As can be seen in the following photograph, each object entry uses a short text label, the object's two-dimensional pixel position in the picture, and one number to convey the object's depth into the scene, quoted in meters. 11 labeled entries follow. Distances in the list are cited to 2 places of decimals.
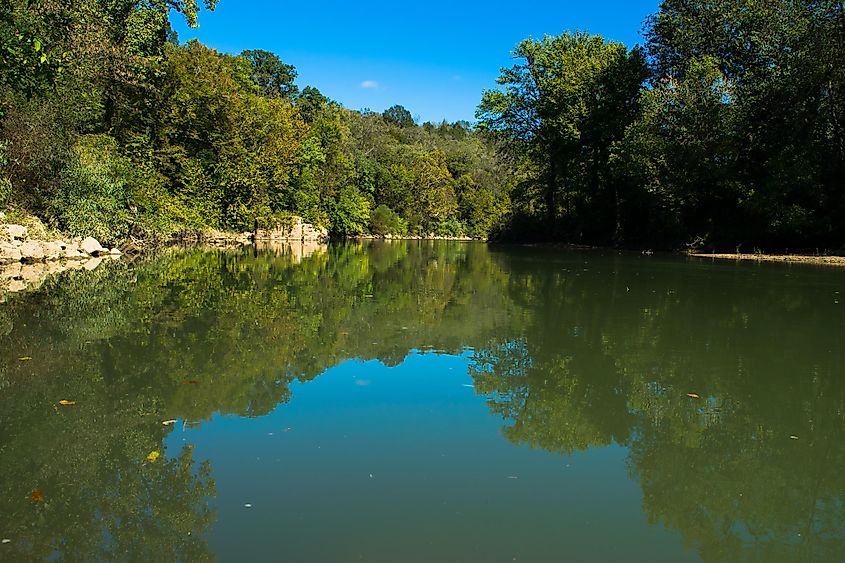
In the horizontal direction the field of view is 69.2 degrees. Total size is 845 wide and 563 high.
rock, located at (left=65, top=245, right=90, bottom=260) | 18.10
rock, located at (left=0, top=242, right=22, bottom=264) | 15.61
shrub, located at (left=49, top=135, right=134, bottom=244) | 20.11
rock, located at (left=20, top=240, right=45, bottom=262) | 16.18
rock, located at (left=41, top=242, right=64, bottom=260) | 17.09
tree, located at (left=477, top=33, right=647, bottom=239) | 35.81
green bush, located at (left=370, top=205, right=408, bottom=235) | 64.19
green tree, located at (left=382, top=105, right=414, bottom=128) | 122.73
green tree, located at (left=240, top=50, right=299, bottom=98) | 65.56
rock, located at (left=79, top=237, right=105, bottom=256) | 19.29
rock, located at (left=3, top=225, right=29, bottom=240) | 16.48
